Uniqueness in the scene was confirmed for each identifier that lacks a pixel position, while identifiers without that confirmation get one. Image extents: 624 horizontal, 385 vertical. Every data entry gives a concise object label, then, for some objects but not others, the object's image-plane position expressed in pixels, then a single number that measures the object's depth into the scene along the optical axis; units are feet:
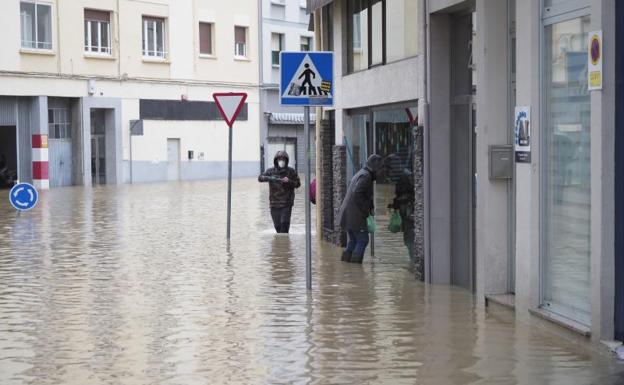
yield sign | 66.59
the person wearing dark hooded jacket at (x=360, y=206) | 49.21
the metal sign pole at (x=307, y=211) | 39.83
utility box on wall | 35.83
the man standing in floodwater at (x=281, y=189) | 66.69
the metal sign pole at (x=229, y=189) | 64.08
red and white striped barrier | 138.41
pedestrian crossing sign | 40.50
